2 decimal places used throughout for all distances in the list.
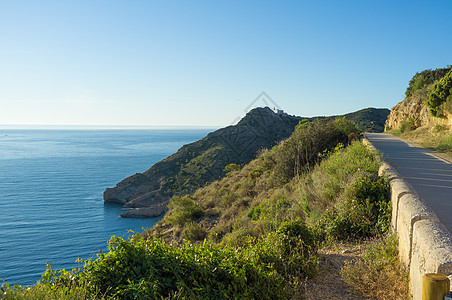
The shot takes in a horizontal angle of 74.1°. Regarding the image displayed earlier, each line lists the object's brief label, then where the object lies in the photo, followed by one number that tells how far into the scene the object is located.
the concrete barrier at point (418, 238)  2.63
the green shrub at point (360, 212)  5.62
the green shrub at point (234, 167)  35.42
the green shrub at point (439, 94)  19.47
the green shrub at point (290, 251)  4.43
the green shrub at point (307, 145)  13.67
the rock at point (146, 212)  41.91
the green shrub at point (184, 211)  19.71
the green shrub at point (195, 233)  14.95
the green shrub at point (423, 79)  30.43
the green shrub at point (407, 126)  26.11
